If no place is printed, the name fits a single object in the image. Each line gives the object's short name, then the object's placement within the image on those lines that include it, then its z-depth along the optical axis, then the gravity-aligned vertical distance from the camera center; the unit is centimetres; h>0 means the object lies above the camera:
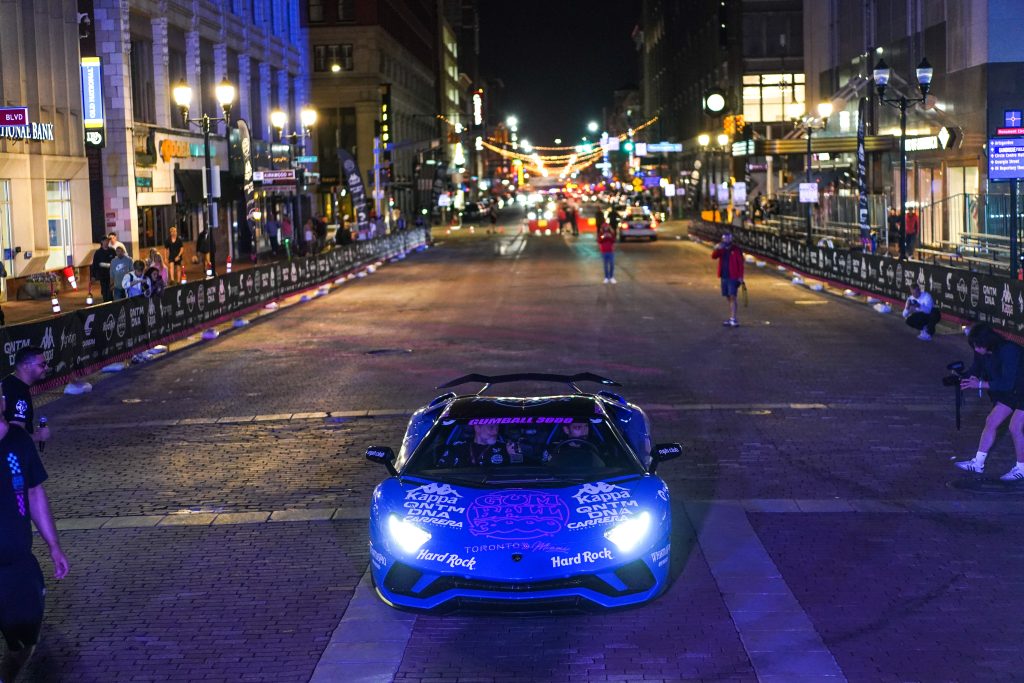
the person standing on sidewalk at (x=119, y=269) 2819 -37
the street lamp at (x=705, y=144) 10269 +693
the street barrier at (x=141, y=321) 1991 -122
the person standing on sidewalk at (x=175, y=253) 3725 -8
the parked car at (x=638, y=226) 6469 +45
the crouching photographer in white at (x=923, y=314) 2381 -158
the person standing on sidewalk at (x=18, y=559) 632 -145
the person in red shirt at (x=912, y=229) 3975 -8
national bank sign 2776 +276
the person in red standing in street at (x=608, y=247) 3541 -29
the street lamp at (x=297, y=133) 4953 +521
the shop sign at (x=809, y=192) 4741 +135
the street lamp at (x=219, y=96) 3634 +411
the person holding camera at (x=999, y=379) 1127 -132
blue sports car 791 -171
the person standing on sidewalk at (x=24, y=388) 880 -92
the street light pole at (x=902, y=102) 3428 +327
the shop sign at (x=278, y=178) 4656 +244
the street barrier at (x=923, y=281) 2367 -118
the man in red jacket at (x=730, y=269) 2555 -71
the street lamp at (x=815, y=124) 4839 +491
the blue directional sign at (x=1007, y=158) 2412 +118
